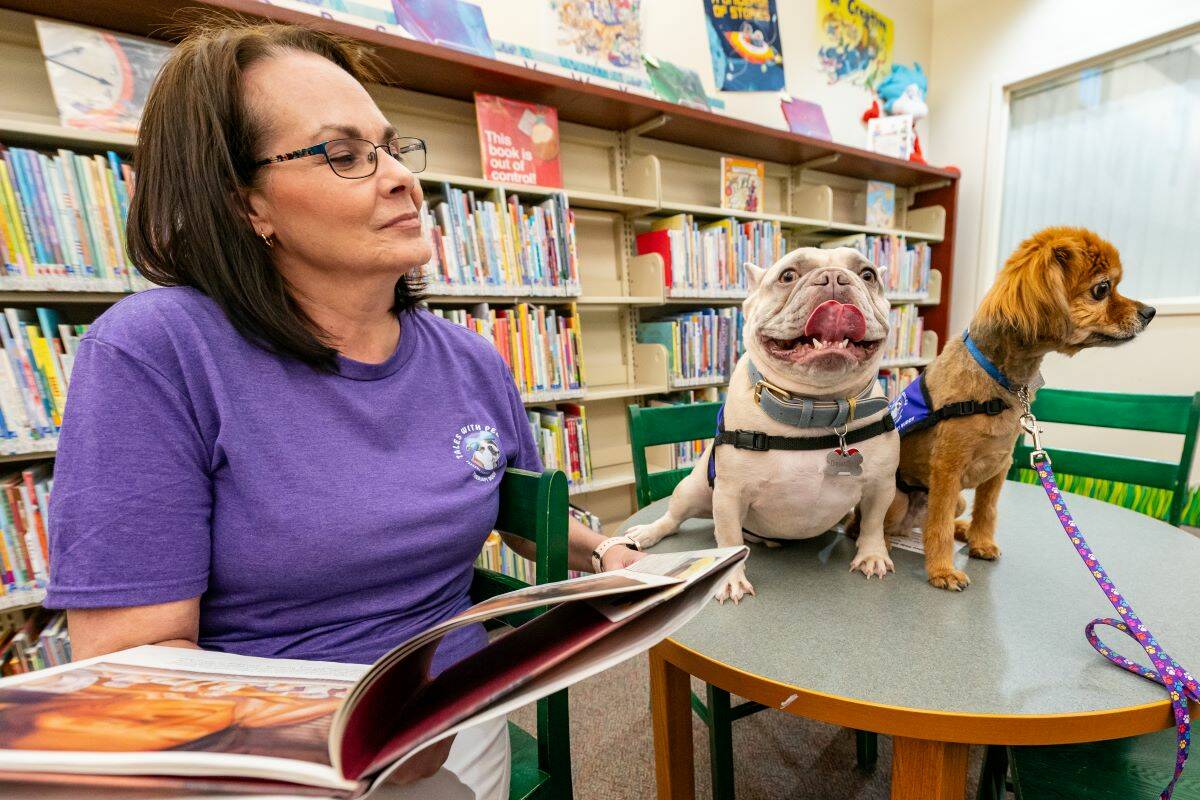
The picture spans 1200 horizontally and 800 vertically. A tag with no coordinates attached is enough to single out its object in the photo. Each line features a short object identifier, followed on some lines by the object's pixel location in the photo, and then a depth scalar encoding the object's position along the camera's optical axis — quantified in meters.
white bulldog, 0.74
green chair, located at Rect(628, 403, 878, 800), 0.99
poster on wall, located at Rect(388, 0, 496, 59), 1.74
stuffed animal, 3.00
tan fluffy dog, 0.76
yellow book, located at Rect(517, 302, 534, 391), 1.86
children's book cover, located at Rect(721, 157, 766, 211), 2.39
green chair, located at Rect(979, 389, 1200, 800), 0.66
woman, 0.51
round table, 0.52
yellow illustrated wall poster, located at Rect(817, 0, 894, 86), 2.85
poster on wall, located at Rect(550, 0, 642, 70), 2.12
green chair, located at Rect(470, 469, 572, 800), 0.67
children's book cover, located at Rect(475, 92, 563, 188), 1.79
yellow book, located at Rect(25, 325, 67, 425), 1.21
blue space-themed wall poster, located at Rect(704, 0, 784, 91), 2.48
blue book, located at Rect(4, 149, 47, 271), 1.15
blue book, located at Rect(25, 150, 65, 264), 1.18
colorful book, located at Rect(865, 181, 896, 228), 2.97
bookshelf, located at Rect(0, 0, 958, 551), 1.35
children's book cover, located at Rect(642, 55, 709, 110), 2.31
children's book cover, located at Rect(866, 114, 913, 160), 2.85
